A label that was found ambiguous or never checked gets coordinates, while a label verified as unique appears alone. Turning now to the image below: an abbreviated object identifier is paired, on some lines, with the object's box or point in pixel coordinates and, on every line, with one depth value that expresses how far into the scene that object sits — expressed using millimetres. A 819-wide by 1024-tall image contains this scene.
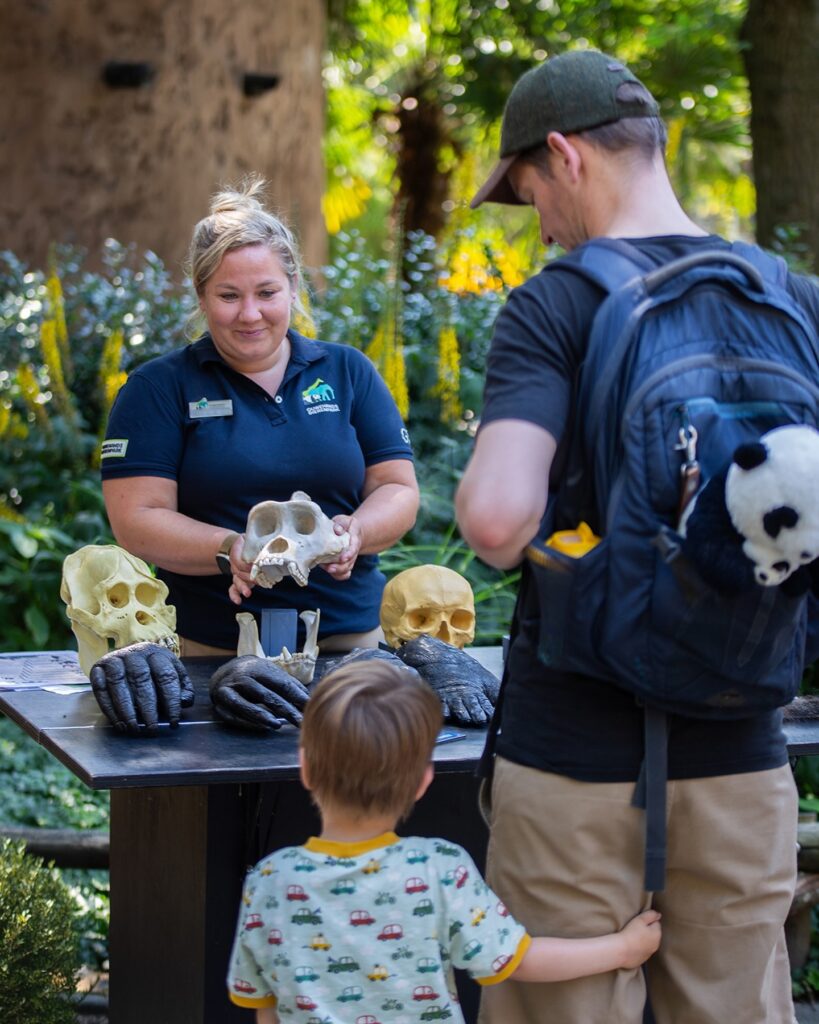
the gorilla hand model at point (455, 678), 3383
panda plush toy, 2121
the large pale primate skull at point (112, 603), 3670
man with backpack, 2250
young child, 2303
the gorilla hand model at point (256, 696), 3248
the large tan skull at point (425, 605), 3943
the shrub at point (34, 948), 3875
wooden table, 3004
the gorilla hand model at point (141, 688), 3223
